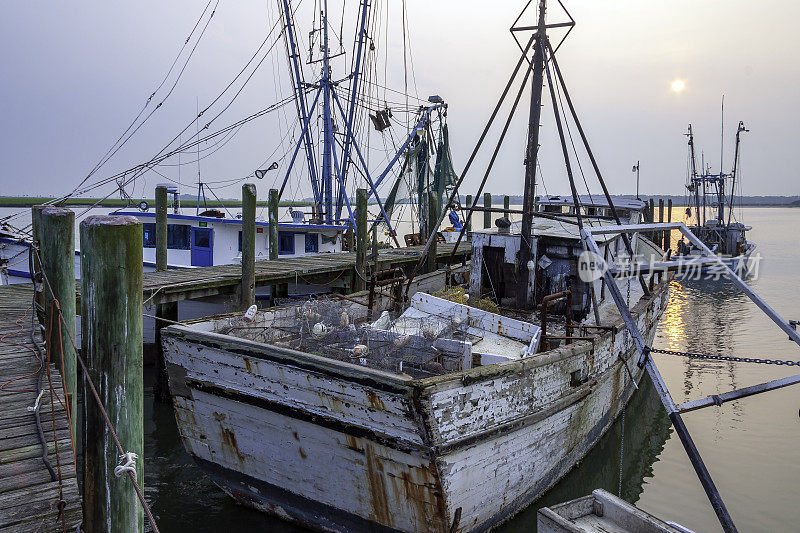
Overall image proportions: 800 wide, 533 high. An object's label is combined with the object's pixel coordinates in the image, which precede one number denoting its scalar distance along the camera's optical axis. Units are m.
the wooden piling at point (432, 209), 21.12
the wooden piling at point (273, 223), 16.78
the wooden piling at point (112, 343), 3.19
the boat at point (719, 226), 34.31
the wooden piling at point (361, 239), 14.28
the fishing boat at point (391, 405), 5.14
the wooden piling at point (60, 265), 4.81
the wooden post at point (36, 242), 6.16
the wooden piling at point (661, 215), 36.75
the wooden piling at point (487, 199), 29.02
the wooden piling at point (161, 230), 14.03
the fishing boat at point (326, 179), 19.28
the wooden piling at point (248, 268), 10.95
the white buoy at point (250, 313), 7.24
